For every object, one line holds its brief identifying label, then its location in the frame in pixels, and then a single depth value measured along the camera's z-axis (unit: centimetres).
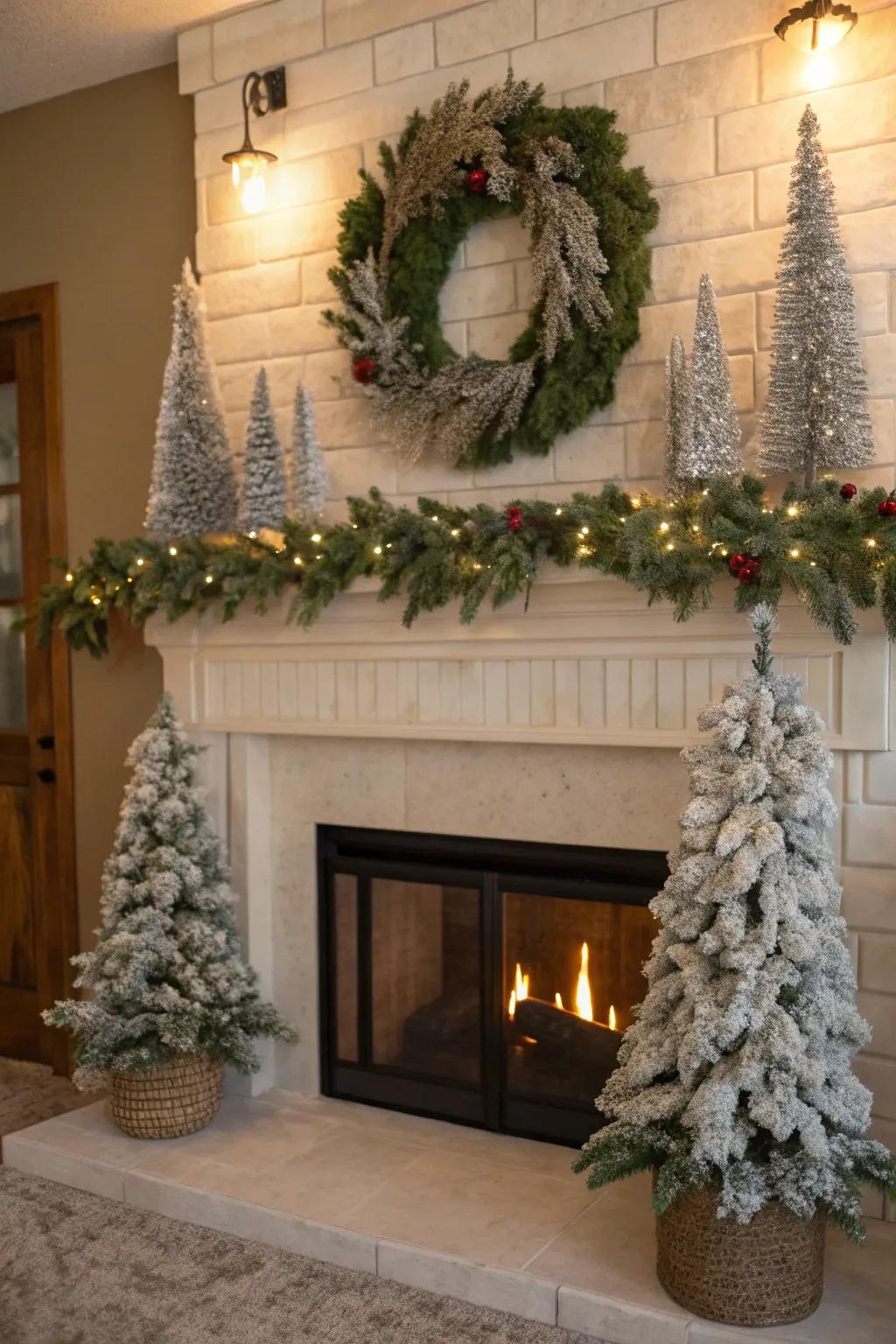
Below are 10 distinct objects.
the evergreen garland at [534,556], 229
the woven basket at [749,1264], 215
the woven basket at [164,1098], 298
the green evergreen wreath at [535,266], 270
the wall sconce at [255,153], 310
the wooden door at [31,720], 377
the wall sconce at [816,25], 239
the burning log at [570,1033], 291
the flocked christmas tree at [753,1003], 210
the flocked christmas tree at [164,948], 293
